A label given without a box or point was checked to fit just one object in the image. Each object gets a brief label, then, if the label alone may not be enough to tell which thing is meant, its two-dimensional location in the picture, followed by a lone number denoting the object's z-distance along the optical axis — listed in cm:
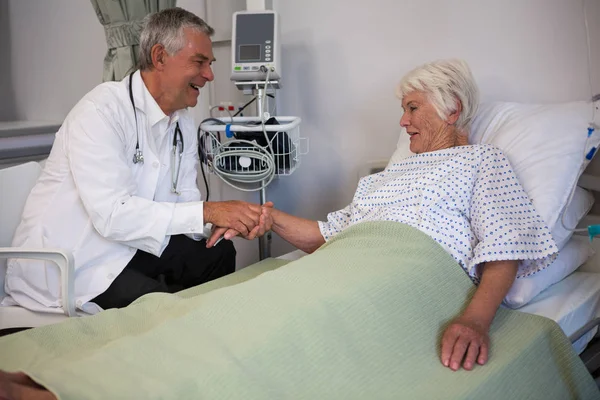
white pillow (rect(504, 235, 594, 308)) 177
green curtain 285
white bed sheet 173
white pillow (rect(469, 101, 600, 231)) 189
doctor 191
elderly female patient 163
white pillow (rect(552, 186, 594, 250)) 192
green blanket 119
